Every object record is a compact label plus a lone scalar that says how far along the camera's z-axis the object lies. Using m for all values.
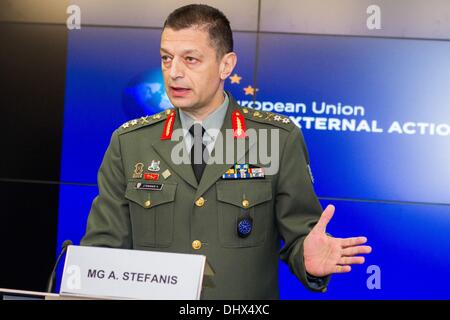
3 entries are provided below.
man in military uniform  2.86
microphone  2.62
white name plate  2.38
